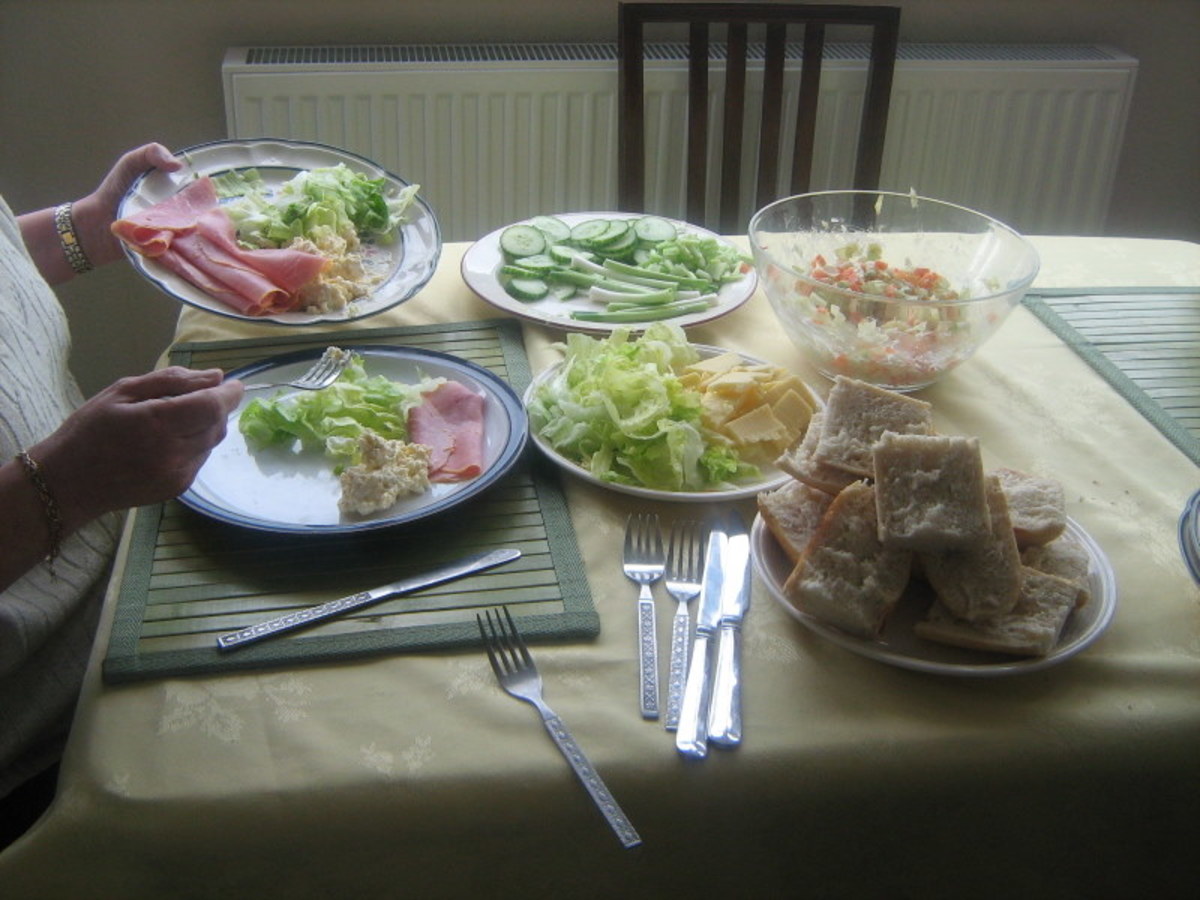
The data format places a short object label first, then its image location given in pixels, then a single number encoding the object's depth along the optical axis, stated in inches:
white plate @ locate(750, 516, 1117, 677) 36.9
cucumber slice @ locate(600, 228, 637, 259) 68.5
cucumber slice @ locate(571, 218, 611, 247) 68.8
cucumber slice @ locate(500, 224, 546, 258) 67.0
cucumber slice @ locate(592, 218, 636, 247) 68.6
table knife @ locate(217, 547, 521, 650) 38.5
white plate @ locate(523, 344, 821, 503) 46.2
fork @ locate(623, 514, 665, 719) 37.0
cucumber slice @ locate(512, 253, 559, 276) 65.0
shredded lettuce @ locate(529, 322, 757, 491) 47.5
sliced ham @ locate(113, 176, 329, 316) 59.2
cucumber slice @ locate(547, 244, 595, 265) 66.9
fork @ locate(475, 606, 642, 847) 33.2
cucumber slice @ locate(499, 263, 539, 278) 64.8
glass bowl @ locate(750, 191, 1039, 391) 53.6
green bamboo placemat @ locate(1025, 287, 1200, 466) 55.5
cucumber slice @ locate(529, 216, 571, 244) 69.2
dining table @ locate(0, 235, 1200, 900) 33.2
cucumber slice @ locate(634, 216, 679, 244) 70.1
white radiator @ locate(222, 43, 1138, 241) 102.1
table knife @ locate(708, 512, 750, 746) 35.5
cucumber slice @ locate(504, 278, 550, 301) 63.5
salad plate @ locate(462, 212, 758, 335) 60.8
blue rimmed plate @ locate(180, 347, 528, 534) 44.2
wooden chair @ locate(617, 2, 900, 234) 87.4
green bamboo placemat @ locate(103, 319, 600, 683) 38.2
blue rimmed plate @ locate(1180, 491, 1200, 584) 43.1
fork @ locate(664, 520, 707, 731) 37.1
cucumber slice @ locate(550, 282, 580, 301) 64.2
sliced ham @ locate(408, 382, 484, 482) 47.9
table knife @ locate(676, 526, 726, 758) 34.9
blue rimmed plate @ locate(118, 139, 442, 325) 59.2
